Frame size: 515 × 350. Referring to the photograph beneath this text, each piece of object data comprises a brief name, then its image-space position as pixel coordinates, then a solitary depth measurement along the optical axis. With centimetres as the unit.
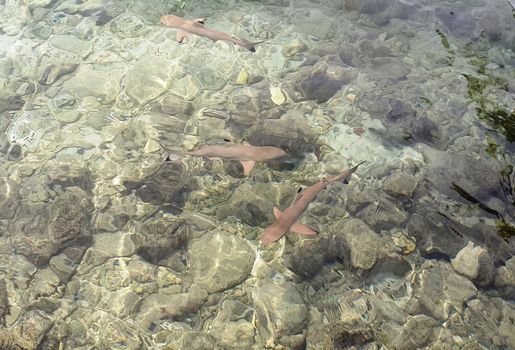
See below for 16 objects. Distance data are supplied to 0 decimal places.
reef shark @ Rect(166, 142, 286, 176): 505
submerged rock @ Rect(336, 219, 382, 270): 461
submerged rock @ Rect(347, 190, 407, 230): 497
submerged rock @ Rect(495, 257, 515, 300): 442
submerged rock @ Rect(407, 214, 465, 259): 474
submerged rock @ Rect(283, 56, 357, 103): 645
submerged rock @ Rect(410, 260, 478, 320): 429
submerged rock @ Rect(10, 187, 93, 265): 489
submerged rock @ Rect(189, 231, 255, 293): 451
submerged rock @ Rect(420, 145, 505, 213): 518
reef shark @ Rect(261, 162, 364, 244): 453
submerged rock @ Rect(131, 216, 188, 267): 478
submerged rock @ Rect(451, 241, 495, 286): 450
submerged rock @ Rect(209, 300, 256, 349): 409
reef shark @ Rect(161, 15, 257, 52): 650
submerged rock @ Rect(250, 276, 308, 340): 417
